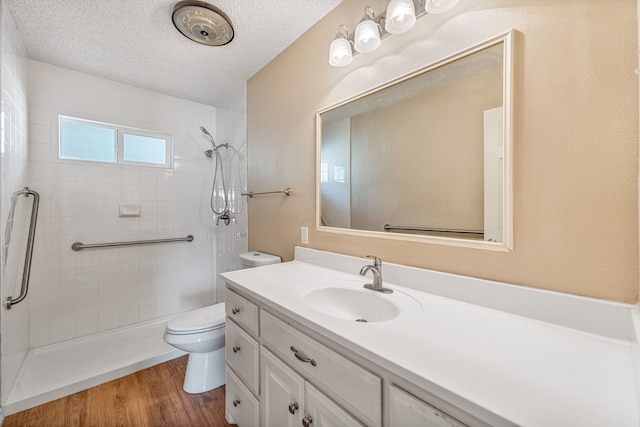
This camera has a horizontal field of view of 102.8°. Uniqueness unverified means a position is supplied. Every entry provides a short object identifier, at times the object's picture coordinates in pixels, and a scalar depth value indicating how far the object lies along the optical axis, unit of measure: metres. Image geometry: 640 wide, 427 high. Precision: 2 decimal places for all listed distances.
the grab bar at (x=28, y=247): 1.42
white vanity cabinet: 0.58
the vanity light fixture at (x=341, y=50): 1.26
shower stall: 1.56
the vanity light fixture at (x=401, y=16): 0.99
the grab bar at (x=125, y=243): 2.06
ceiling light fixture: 1.37
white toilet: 1.50
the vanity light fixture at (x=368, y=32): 1.14
